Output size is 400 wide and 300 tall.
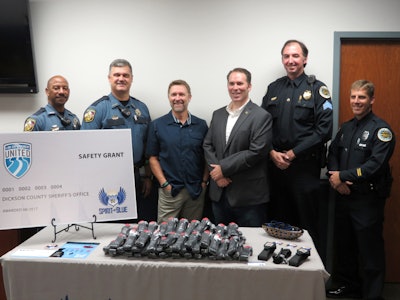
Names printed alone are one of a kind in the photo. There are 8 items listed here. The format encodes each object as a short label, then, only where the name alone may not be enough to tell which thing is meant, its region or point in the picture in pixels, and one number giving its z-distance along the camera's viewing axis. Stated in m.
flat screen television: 3.09
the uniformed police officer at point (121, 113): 2.83
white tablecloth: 1.77
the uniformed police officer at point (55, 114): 2.83
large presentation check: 2.03
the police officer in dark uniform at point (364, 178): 2.60
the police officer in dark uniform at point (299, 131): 2.76
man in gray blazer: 2.59
